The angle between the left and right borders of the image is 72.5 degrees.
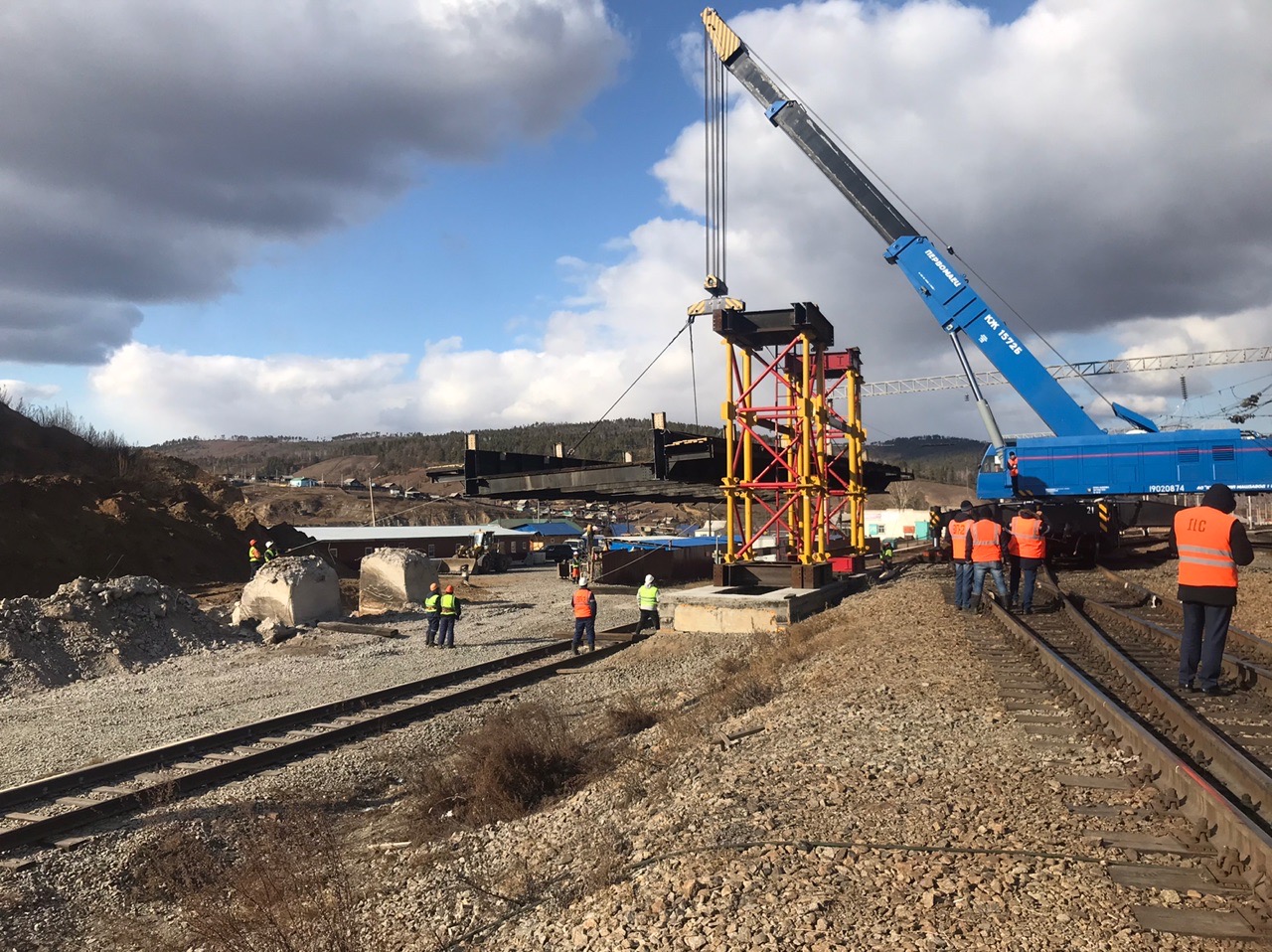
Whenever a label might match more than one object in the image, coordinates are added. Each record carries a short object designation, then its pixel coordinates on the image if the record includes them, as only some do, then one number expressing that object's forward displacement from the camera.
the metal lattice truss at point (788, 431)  18.42
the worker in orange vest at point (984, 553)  12.68
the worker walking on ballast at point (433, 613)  17.69
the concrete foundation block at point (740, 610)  15.45
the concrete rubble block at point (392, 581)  25.52
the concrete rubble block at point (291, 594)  20.83
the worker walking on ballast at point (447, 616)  17.69
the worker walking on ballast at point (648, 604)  18.03
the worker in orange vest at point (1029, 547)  12.57
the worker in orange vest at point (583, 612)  16.06
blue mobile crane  22.05
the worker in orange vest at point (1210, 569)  6.84
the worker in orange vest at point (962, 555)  12.83
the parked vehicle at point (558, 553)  54.38
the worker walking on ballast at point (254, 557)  26.05
